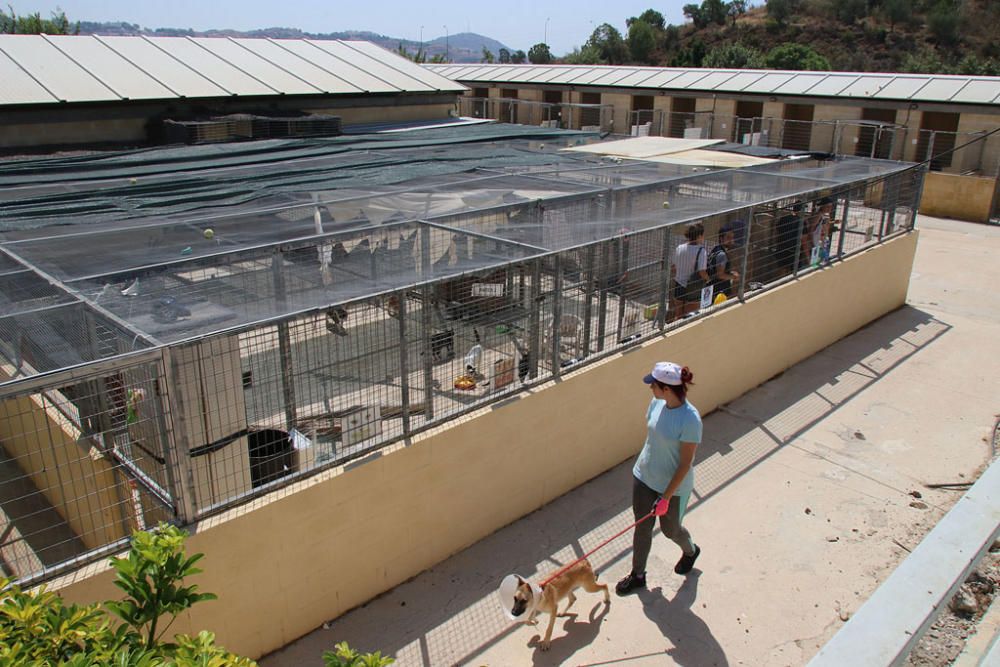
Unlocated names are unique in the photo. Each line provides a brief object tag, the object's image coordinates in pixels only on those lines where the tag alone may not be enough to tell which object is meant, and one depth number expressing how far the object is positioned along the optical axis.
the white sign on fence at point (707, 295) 7.40
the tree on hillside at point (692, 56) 52.59
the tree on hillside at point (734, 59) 49.12
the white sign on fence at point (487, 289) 5.55
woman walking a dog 4.61
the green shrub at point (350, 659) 2.22
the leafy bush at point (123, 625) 2.09
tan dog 4.20
